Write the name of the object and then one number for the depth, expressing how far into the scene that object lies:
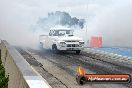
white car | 32.06
